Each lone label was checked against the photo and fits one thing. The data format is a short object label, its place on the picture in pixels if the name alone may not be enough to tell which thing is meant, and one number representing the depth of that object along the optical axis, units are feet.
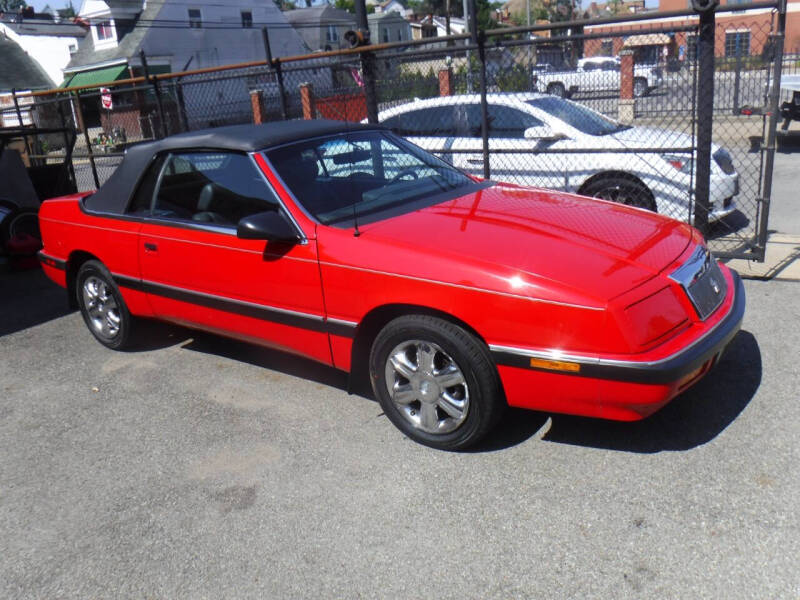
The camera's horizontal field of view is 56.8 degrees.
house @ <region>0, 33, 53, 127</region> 144.77
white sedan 24.13
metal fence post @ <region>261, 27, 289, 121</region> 25.95
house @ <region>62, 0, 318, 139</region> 128.47
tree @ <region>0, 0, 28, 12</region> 288.57
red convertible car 10.89
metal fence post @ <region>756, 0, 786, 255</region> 17.69
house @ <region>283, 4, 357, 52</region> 175.83
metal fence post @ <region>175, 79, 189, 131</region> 30.94
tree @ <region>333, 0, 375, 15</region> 265.38
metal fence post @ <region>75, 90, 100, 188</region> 33.11
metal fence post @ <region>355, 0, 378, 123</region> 24.91
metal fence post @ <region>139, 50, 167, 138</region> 30.22
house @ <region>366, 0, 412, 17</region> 274.36
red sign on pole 44.45
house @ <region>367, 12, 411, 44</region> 212.23
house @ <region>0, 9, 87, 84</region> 147.95
